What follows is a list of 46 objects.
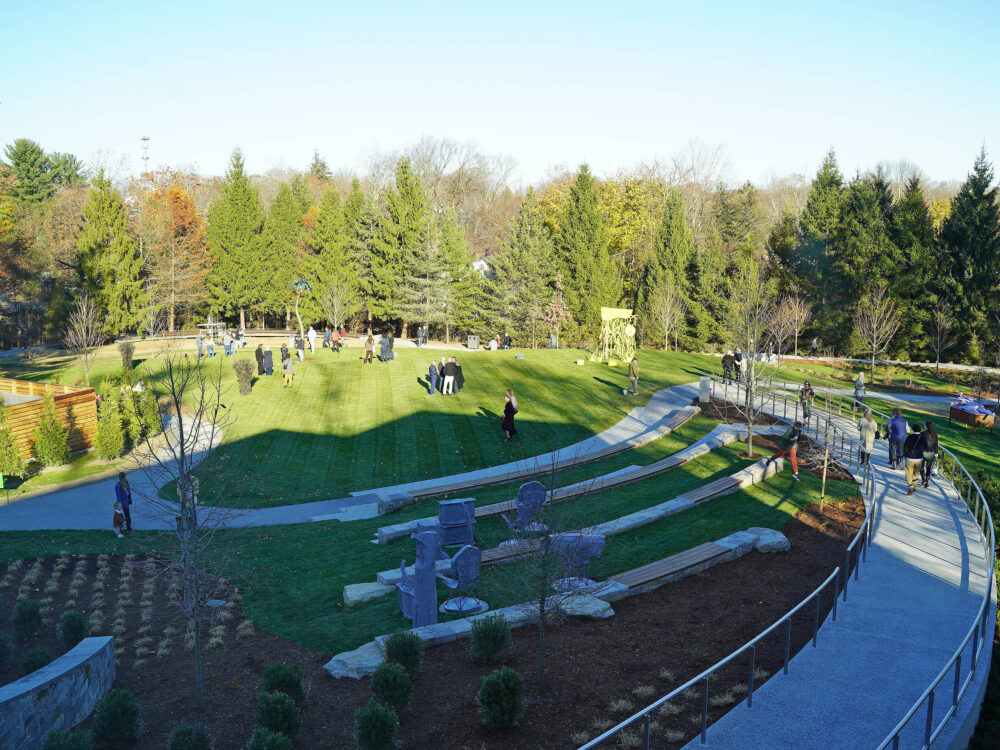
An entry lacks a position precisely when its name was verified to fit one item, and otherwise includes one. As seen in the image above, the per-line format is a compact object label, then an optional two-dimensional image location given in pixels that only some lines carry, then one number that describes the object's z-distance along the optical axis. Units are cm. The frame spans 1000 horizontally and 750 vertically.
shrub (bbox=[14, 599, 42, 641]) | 1012
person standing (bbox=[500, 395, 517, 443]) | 2286
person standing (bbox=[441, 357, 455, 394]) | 2802
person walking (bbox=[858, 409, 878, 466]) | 1791
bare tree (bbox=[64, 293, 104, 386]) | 3158
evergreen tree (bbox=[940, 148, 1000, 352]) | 4409
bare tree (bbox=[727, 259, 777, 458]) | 1930
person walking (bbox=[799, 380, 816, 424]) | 2291
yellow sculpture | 3475
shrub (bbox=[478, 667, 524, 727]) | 738
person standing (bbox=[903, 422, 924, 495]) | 1603
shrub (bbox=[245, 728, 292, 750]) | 671
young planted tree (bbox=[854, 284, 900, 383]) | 4100
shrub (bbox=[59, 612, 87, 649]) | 962
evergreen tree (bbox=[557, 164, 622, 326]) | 5081
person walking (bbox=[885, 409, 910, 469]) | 1797
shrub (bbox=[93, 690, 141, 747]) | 754
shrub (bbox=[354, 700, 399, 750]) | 682
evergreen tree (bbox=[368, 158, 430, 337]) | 4975
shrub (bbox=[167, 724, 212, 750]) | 711
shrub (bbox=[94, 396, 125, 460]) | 2256
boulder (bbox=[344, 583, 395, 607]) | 1127
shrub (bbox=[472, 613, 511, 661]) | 879
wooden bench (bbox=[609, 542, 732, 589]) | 1110
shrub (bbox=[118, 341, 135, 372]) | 3241
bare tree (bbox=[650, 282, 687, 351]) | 4994
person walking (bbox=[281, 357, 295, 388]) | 2992
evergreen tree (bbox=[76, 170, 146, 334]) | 4481
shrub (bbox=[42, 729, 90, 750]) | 694
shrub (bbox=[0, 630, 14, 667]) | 920
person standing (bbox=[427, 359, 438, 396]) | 2839
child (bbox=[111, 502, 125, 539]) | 1583
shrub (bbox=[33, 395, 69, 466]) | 2167
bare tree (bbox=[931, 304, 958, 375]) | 4247
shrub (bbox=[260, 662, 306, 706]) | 785
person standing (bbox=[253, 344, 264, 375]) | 3109
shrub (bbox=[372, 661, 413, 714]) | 775
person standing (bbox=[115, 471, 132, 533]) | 1573
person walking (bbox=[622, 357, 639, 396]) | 2894
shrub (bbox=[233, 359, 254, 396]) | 2849
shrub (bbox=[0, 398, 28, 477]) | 2017
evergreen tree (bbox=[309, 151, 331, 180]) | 9294
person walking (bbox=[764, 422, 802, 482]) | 1722
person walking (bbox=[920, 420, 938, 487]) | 1600
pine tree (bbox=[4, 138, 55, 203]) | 7175
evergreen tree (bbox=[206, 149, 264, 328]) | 5341
